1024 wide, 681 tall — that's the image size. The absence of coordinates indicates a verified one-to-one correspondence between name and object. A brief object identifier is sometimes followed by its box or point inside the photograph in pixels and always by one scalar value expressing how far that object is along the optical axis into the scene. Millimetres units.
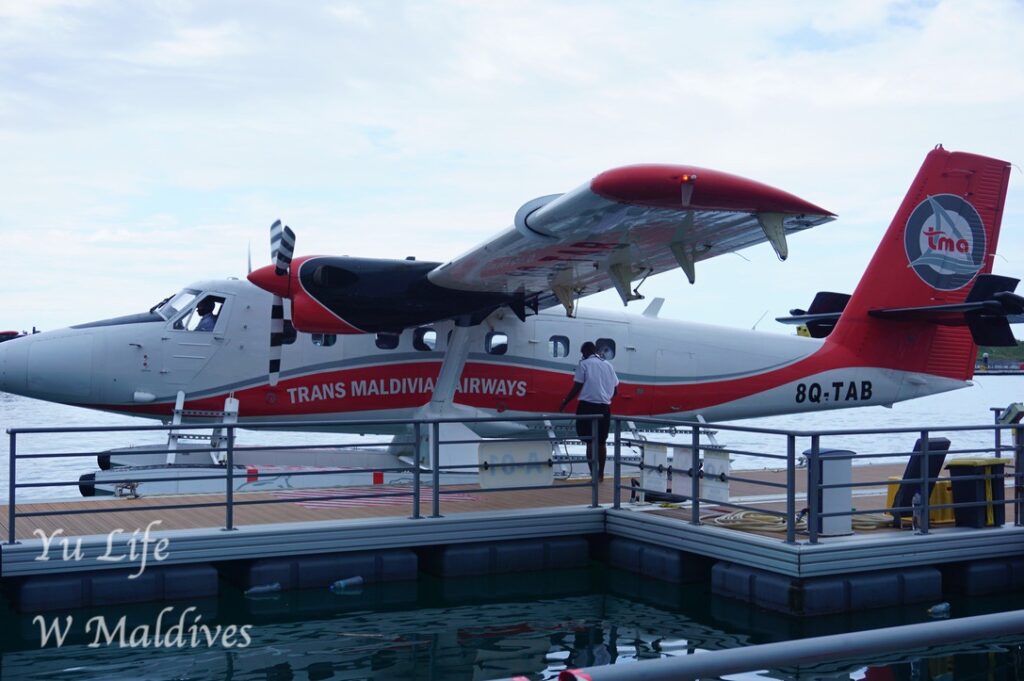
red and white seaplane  11117
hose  9703
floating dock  8617
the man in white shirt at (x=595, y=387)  11992
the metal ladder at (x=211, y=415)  13416
